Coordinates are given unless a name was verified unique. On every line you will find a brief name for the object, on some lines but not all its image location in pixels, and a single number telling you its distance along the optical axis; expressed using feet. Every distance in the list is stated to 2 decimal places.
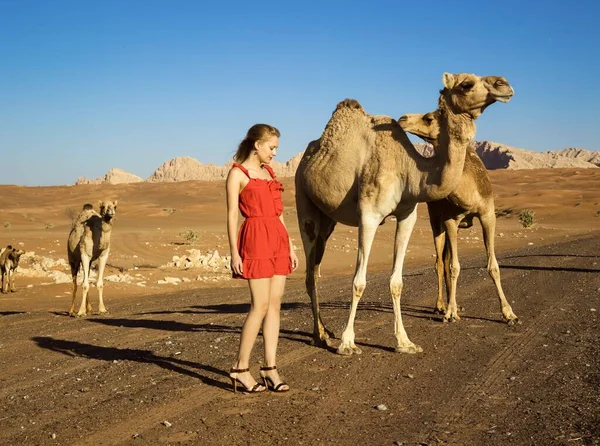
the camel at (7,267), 62.44
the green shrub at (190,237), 108.27
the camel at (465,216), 32.40
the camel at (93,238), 47.57
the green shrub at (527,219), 131.13
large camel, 24.93
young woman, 20.01
